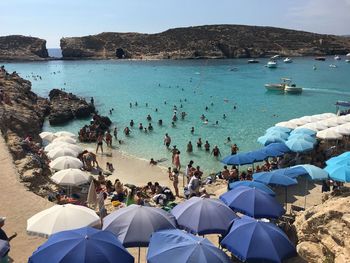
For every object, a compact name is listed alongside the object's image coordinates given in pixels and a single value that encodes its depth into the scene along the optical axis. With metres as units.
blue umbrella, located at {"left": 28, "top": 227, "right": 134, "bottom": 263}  7.68
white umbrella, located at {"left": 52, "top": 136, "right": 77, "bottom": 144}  23.33
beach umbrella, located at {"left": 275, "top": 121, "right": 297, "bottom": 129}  25.02
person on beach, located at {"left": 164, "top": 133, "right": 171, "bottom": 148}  27.89
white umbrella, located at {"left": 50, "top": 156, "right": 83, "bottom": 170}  18.44
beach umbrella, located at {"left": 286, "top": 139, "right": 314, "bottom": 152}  19.72
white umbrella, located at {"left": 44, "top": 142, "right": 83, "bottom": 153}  21.17
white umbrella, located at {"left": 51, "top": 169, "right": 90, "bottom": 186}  16.28
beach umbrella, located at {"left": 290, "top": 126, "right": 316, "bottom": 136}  22.12
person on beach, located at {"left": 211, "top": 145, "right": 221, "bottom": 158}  25.53
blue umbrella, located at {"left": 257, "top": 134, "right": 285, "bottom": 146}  21.48
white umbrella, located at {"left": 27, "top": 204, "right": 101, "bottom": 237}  10.14
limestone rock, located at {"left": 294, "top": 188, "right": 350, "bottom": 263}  7.68
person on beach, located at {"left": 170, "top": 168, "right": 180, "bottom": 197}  18.25
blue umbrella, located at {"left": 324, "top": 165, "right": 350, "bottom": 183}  13.62
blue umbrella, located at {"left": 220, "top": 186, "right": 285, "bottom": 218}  11.42
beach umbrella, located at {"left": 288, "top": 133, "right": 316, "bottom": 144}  20.62
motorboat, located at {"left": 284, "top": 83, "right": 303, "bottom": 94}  55.38
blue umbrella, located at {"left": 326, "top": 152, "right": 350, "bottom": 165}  14.47
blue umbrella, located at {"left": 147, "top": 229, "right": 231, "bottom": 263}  7.82
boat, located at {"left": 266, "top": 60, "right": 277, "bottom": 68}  97.52
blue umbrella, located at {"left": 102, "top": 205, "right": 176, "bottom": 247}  9.44
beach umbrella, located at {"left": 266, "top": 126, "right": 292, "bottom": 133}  23.25
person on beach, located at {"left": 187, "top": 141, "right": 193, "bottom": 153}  26.89
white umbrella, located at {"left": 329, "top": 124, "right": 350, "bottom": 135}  21.58
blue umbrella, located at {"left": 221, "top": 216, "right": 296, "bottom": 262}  8.95
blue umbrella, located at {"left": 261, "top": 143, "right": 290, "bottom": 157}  19.43
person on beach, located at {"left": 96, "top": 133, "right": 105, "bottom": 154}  27.02
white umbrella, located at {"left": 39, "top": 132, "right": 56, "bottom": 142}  25.17
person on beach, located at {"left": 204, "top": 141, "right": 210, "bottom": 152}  26.78
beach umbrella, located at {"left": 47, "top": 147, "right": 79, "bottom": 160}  20.34
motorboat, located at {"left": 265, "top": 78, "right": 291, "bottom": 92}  56.94
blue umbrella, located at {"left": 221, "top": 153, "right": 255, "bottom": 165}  18.97
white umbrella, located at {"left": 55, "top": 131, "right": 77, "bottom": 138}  25.04
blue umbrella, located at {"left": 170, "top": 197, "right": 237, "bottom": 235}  10.23
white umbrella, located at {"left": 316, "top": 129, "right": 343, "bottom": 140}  21.20
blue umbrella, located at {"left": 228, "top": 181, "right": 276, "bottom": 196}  13.50
